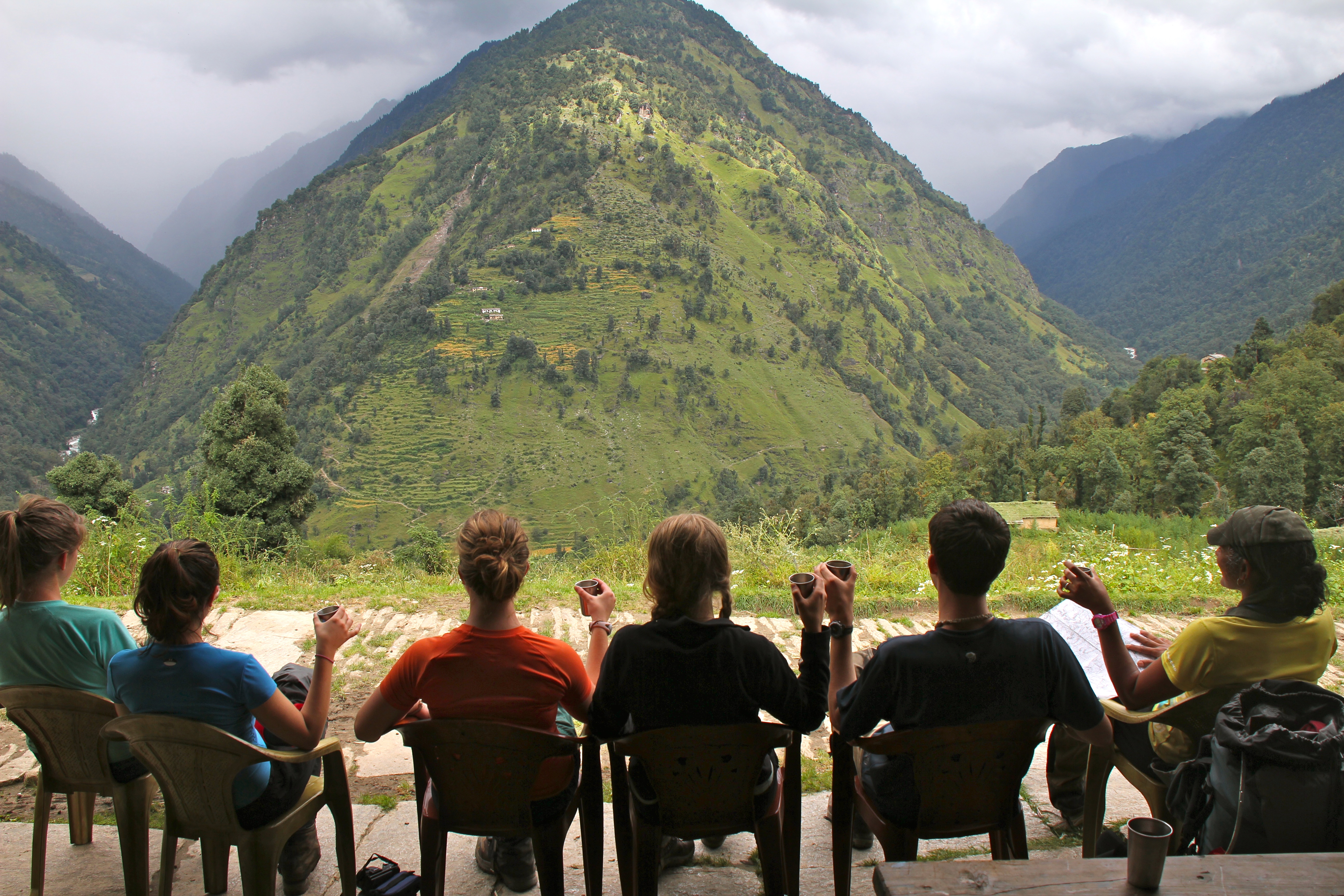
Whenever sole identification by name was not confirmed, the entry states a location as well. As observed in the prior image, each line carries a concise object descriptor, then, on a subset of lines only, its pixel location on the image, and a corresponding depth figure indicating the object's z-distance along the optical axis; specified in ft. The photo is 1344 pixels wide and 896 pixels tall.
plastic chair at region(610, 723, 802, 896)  5.86
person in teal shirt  7.08
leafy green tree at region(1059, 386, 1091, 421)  195.00
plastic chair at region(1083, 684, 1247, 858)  6.71
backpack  5.28
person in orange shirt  6.36
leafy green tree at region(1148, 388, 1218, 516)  100.22
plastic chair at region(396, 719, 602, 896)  5.90
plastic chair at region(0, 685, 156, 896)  6.80
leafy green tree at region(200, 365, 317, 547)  71.31
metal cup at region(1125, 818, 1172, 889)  4.66
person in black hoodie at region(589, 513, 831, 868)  6.11
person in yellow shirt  6.47
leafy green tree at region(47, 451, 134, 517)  55.06
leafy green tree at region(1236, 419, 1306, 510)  94.48
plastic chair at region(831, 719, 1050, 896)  5.92
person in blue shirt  6.20
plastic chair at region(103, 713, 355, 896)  6.03
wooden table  4.81
